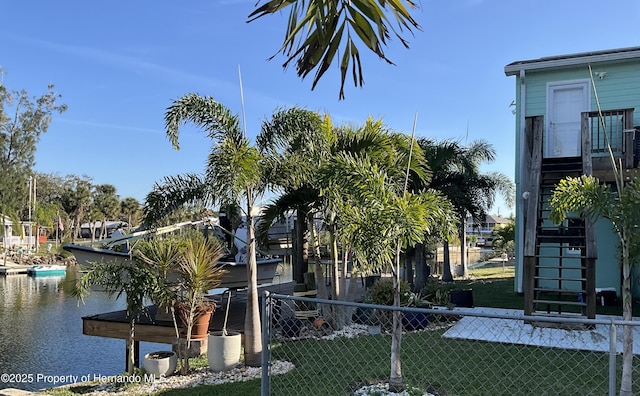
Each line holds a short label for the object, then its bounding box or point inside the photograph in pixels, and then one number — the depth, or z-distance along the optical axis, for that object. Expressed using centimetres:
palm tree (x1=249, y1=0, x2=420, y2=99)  187
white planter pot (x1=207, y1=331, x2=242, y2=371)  701
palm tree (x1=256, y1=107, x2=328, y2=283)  764
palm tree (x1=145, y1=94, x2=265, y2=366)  682
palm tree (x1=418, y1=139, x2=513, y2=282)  1393
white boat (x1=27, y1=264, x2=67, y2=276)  3145
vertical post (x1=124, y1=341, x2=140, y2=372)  979
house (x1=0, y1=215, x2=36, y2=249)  3809
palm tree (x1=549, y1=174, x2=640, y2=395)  433
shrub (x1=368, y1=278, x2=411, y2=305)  963
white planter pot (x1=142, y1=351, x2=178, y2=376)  699
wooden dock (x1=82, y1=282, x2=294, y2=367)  834
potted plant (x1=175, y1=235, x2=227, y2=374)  724
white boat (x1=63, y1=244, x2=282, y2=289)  1227
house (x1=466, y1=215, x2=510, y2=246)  1763
